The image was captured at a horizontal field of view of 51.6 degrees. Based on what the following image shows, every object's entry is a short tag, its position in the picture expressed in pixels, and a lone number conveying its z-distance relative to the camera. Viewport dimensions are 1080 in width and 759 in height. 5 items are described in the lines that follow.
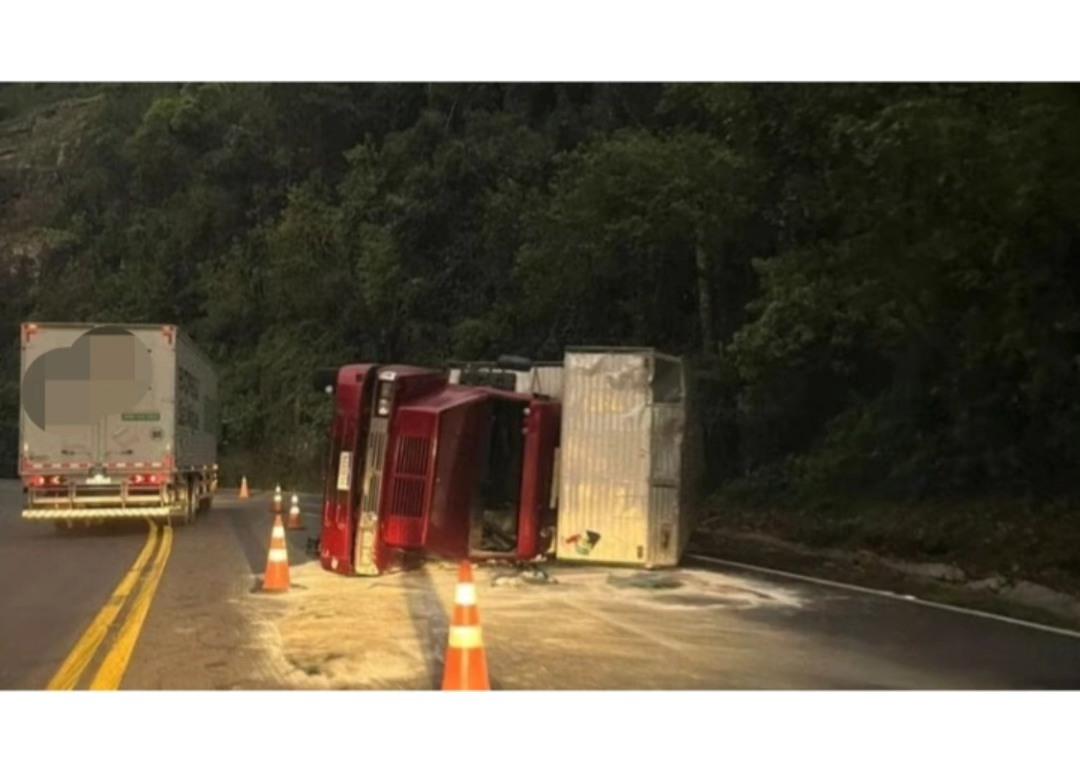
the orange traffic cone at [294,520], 14.45
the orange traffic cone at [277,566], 9.59
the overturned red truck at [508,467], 10.05
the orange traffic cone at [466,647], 5.65
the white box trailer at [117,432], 13.23
